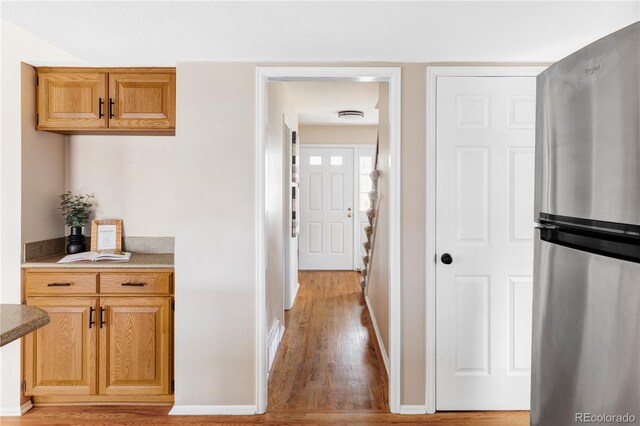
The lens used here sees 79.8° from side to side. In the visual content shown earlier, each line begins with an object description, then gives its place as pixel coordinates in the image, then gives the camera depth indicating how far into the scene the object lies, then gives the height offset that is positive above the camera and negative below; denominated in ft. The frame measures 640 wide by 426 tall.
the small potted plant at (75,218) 8.82 -0.23
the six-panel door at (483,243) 7.82 -0.67
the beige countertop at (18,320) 3.43 -1.09
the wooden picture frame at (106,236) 9.07 -0.66
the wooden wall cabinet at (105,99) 8.29 +2.37
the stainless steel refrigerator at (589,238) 2.53 -0.21
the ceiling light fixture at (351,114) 17.17 +4.35
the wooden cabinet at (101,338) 7.89 -2.69
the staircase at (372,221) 13.58 -0.43
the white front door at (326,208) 21.52 +0.09
